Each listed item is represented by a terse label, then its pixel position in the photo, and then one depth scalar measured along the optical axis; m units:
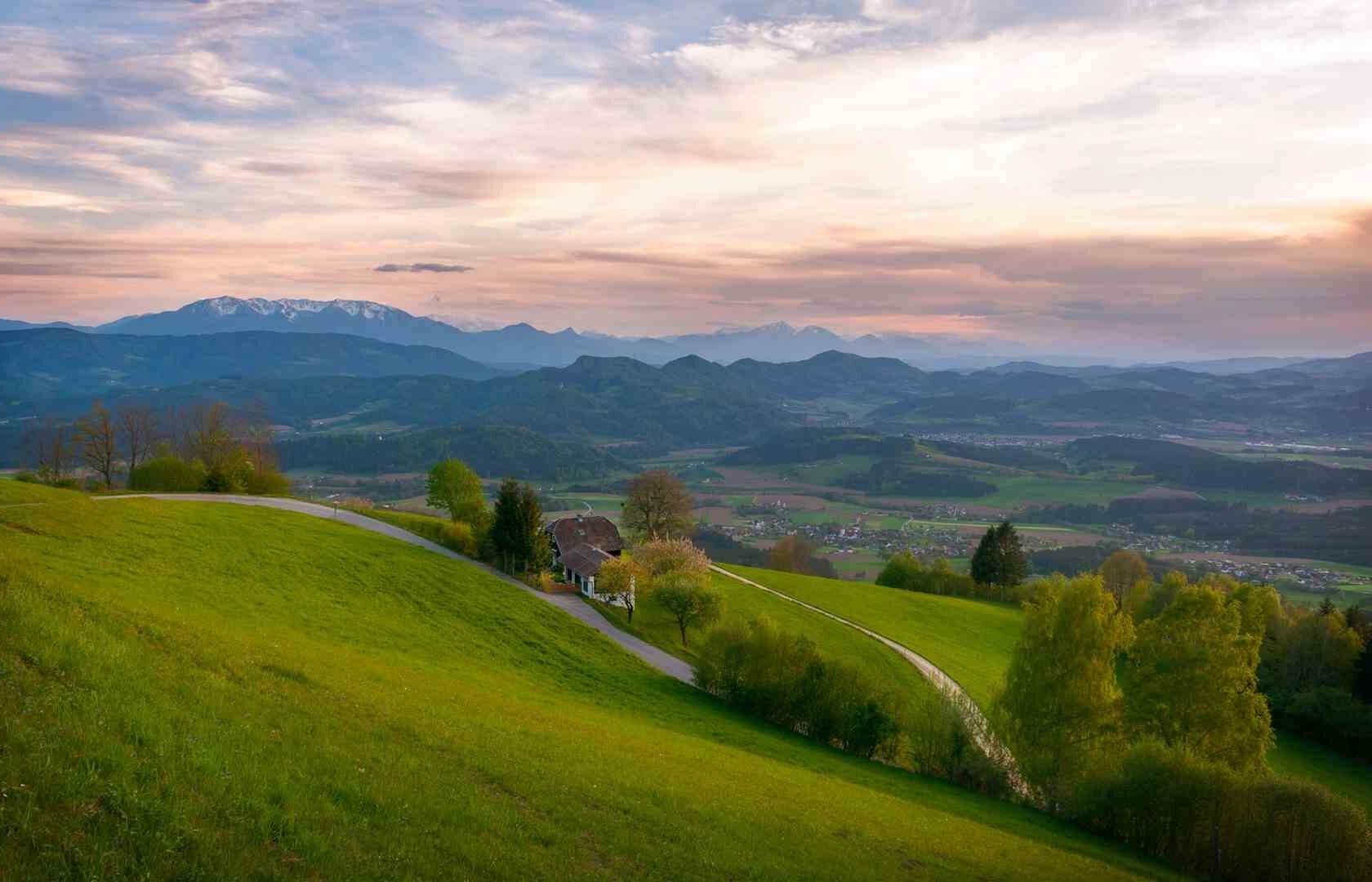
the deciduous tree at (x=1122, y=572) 88.00
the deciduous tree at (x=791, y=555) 110.44
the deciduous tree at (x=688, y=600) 54.28
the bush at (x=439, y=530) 63.25
